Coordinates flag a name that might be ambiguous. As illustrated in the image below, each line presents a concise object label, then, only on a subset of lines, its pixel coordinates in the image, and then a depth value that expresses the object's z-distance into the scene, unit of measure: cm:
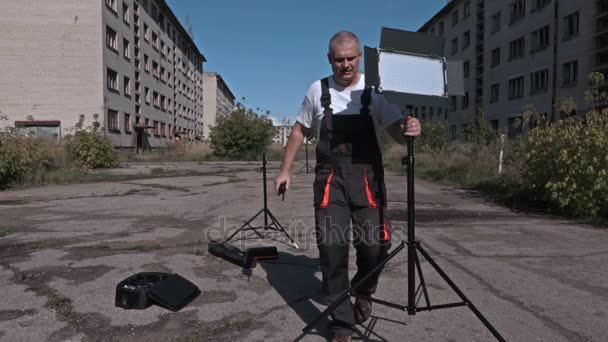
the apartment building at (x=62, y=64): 2566
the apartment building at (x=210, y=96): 7606
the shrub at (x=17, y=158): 1064
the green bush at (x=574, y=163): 610
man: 247
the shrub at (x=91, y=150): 1684
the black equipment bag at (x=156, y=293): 289
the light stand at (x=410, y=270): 225
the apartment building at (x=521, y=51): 2411
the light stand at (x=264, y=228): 482
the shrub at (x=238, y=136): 2927
